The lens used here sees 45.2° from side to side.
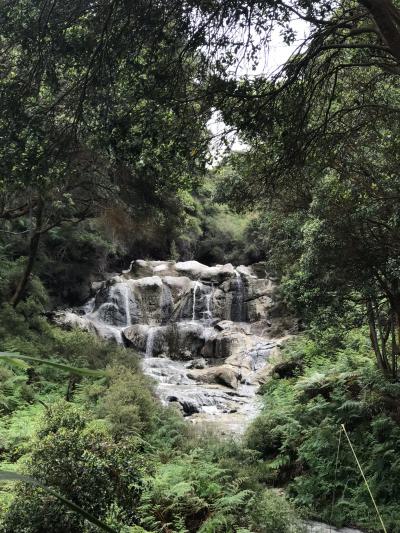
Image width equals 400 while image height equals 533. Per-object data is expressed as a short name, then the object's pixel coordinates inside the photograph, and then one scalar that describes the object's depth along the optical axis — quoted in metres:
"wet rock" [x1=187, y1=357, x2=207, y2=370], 21.22
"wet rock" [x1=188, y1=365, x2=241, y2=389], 18.00
